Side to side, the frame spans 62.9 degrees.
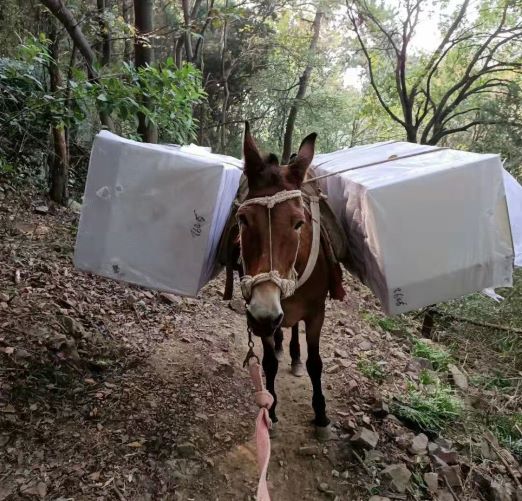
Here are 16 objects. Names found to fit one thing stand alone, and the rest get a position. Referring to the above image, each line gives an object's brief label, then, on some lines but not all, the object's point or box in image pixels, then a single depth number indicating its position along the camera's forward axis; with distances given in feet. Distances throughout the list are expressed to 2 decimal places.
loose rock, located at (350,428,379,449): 10.86
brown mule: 7.18
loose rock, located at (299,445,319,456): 10.68
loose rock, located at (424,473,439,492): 10.33
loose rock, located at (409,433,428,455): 11.20
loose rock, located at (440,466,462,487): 10.67
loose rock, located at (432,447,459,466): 11.20
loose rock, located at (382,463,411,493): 10.03
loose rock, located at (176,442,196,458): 9.89
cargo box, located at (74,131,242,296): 8.82
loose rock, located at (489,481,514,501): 10.79
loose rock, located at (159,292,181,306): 16.63
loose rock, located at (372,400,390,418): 12.39
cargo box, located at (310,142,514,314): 7.81
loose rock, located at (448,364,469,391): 16.74
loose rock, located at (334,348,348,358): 16.01
